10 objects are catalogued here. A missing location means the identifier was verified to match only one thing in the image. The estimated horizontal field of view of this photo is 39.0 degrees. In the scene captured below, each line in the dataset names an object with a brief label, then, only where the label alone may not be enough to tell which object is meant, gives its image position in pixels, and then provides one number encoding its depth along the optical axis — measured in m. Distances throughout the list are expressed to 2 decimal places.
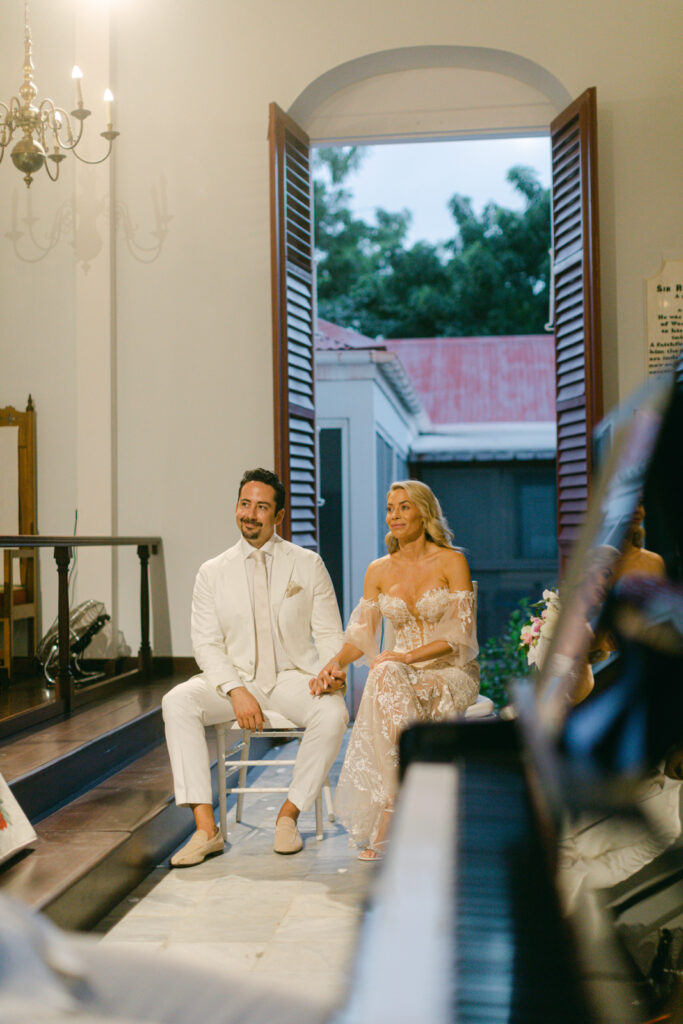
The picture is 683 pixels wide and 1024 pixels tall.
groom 3.49
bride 3.28
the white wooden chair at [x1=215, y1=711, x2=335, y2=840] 3.44
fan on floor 4.66
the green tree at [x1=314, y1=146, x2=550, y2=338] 17.62
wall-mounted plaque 4.81
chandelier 4.34
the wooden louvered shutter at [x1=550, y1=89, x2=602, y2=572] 4.69
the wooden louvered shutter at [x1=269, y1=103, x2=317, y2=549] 4.89
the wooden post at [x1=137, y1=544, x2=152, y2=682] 5.03
